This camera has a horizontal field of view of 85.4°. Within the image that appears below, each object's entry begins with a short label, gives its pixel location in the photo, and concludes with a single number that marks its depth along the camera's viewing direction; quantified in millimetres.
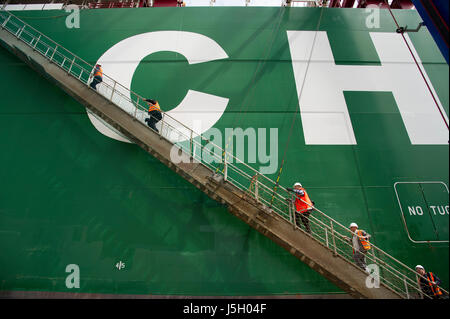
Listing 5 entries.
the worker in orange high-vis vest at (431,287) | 4789
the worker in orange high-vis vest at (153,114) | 6859
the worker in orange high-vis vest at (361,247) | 5211
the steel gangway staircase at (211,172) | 4695
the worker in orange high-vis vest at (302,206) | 5707
